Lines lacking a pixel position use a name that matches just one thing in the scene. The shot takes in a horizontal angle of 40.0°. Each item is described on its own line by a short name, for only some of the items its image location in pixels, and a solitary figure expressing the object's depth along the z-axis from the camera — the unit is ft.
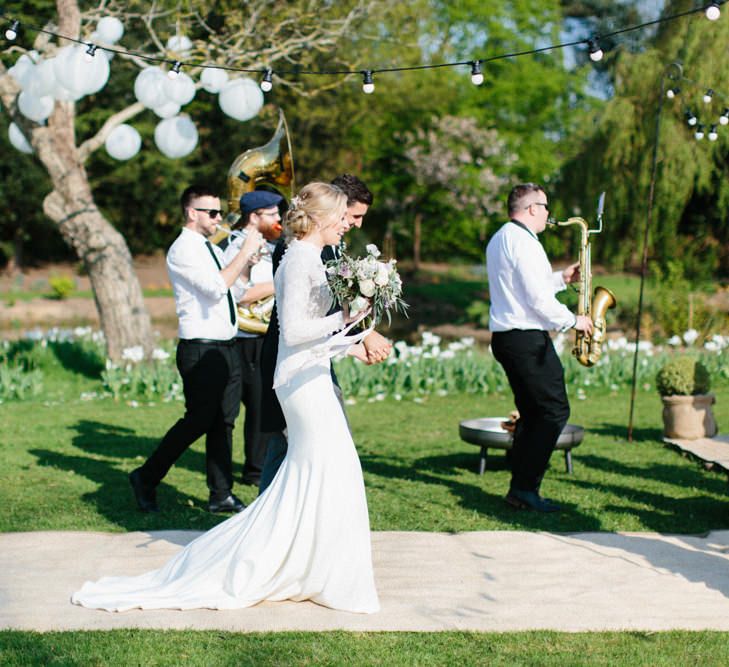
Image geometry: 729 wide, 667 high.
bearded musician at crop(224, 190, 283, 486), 25.22
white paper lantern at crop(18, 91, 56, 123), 35.58
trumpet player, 20.95
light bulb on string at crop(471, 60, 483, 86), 22.21
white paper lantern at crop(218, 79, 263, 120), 35.88
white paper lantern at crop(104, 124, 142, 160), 38.73
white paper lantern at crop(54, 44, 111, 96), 31.63
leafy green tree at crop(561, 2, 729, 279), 62.95
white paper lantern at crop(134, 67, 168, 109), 33.99
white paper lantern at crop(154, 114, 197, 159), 37.83
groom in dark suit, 17.71
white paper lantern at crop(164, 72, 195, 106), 33.78
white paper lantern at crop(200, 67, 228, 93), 36.81
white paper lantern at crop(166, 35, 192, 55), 39.75
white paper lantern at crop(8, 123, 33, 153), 42.96
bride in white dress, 15.69
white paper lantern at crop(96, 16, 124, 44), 36.81
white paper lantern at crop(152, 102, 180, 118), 35.83
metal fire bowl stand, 25.31
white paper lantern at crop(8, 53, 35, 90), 34.45
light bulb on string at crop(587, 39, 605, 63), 20.23
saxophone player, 21.48
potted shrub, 29.32
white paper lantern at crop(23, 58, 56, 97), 32.89
